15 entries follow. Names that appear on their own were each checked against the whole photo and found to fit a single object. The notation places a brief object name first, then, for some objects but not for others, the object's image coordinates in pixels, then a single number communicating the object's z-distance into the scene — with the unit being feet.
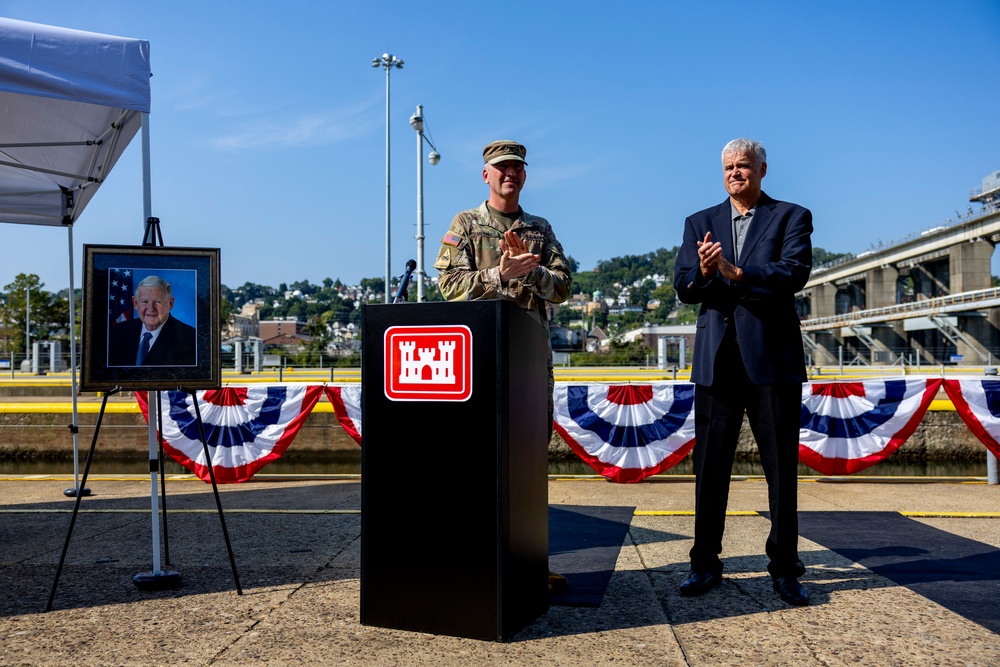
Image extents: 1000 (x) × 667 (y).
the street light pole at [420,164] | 99.73
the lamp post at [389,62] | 114.42
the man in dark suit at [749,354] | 11.97
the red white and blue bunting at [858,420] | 26.45
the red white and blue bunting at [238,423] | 28.71
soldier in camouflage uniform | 12.01
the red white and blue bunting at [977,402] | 25.71
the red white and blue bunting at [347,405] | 29.50
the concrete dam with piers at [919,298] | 178.29
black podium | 9.69
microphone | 10.50
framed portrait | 13.16
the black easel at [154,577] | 12.18
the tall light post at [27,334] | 173.04
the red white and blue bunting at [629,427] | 27.12
